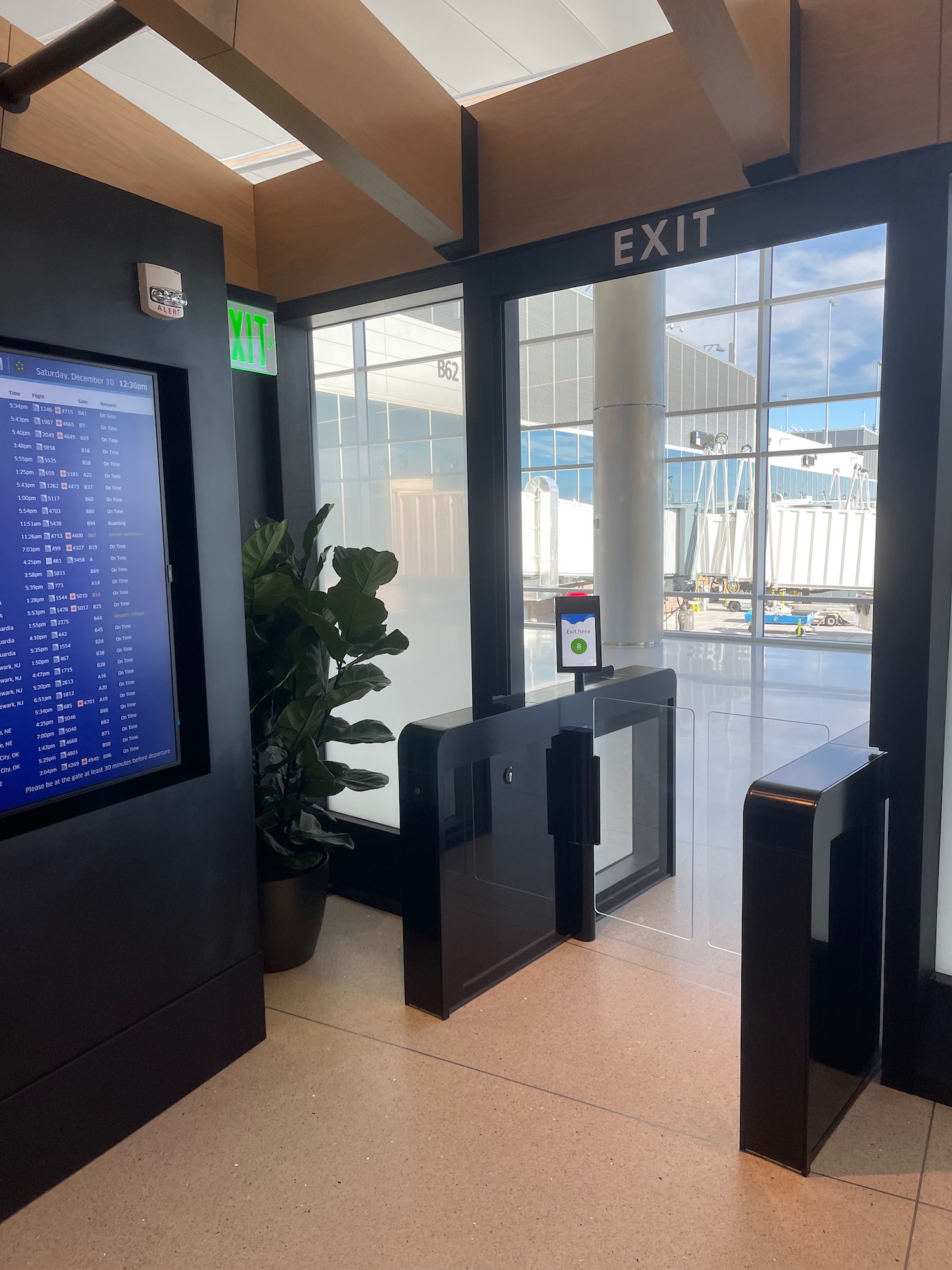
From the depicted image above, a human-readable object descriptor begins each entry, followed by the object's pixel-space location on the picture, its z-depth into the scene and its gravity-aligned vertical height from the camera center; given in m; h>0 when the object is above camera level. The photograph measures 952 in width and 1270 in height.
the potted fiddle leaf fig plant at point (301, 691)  2.45 -0.48
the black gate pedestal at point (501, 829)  2.25 -0.86
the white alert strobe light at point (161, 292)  1.87 +0.51
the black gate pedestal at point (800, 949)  1.66 -0.85
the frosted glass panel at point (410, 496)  2.92 +0.10
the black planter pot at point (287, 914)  2.55 -1.15
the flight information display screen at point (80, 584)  1.64 -0.11
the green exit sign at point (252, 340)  2.92 +0.64
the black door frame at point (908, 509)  1.86 +0.02
